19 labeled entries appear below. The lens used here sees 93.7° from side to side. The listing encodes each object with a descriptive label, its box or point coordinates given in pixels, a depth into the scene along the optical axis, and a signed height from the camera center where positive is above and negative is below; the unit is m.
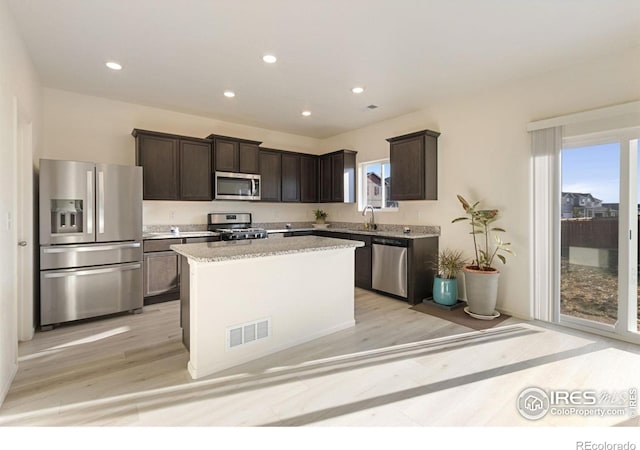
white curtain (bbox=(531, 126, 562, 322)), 3.26 +0.02
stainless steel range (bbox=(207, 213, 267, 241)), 4.61 -0.08
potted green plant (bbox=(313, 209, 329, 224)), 6.28 +0.11
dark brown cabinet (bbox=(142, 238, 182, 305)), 3.90 -0.66
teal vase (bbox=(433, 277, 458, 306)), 3.90 -0.91
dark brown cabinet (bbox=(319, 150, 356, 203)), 5.55 +0.87
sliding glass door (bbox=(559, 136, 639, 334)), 2.86 -0.11
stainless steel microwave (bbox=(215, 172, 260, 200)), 4.71 +0.59
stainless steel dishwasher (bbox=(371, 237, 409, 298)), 4.17 -0.63
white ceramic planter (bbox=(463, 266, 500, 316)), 3.50 -0.81
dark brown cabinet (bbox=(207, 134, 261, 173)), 4.66 +1.10
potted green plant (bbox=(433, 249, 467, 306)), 3.91 -0.74
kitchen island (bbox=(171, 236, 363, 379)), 2.30 -0.66
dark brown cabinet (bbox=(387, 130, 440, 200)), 4.23 +0.83
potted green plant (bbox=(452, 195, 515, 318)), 3.51 -0.46
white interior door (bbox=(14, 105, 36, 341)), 2.84 -0.08
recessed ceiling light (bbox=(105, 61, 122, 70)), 3.11 +1.65
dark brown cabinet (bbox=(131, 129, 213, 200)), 4.14 +0.83
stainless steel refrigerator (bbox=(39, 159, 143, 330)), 3.16 -0.20
